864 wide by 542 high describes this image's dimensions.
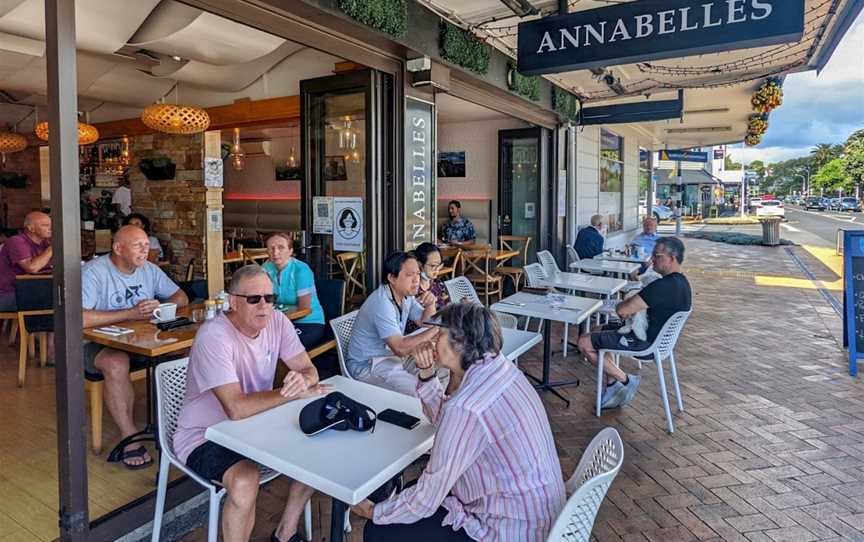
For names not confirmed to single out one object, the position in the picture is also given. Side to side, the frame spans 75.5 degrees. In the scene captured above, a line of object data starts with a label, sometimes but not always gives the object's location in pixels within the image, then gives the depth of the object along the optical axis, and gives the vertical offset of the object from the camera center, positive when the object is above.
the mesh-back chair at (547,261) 7.04 -0.39
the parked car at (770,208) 34.08 +1.44
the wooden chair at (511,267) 8.30 -0.49
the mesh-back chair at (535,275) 6.02 -0.48
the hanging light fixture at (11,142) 7.56 +1.22
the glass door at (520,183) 8.72 +0.76
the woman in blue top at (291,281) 4.16 -0.37
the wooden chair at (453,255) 7.69 -0.34
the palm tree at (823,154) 69.69 +9.79
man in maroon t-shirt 4.95 -0.21
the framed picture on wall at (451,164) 9.86 +1.19
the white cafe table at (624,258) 7.64 -0.39
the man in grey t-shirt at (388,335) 3.13 -0.60
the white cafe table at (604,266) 6.89 -0.46
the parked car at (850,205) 51.62 +2.39
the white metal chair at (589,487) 1.54 -0.77
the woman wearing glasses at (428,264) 3.74 -0.23
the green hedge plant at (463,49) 4.96 +1.71
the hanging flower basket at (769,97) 6.97 +1.67
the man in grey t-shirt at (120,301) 3.29 -0.44
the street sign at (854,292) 5.25 -0.60
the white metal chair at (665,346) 3.93 -0.83
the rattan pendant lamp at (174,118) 5.42 +1.11
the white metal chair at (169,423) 2.19 -0.83
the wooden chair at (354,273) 4.95 -0.39
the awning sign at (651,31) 3.30 +1.28
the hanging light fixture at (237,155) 9.21 +1.31
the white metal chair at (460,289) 4.87 -0.52
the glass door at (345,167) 4.66 +0.56
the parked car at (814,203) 62.64 +3.17
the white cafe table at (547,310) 4.21 -0.62
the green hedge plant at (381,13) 3.74 +1.53
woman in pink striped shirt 1.62 -0.71
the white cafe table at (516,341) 3.27 -0.69
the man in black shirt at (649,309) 3.97 -0.57
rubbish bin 17.42 -0.03
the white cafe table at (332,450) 1.69 -0.73
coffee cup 3.31 -0.48
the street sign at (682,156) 17.33 +2.31
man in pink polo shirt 2.08 -0.63
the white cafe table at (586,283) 5.48 -0.54
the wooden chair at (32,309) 4.38 -0.61
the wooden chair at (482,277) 7.76 -0.65
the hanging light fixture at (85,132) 6.79 +1.21
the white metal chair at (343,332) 3.38 -0.64
